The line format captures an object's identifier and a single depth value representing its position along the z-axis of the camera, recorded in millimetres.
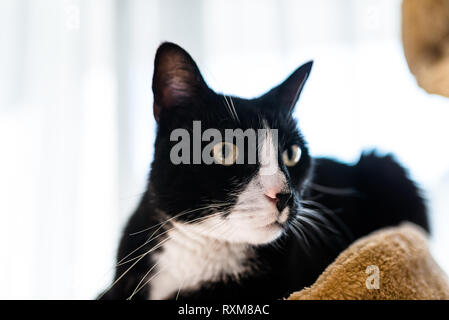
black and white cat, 406
